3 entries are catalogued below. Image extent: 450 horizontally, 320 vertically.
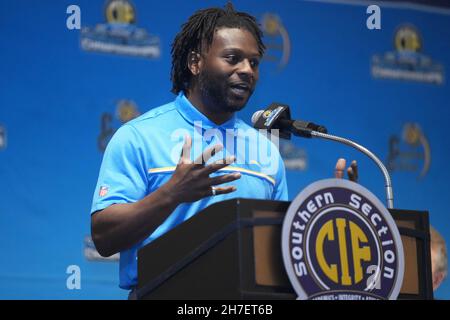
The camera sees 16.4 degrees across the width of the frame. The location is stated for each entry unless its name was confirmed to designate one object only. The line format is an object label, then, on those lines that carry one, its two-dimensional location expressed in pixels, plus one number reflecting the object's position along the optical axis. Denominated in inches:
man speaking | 155.9
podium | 129.2
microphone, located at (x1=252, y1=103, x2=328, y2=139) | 165.4
